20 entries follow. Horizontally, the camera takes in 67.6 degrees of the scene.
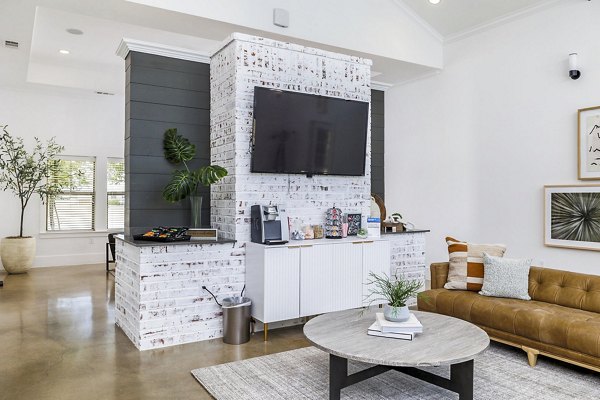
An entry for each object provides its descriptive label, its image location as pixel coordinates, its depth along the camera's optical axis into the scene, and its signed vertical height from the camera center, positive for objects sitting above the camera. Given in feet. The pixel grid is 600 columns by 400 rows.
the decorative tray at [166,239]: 12.76 -1.05
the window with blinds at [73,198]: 27.27 +0.20
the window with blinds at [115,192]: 28.68 +0.61
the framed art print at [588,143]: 15.23 +2.17
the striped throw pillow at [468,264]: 13.05 -1.78
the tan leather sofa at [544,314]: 9.76 -2.68
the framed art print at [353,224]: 15.78 -0.72
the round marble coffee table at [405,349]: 7.80 -2.64
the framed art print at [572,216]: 15.30 -0.39
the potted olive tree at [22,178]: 24.03 +1.29
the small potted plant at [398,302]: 9.09 -2.01
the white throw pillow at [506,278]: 12.16 -2.02
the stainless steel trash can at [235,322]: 12.60 -3.37
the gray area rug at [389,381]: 9.13 -3.89
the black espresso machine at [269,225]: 13.28 -0.66
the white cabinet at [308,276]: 12.76 -2.19
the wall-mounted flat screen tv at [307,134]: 13.74 +2.27
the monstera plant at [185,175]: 13.43 +0.85
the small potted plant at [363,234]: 15.16 -1.03
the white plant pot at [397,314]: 9.12 -2.24
